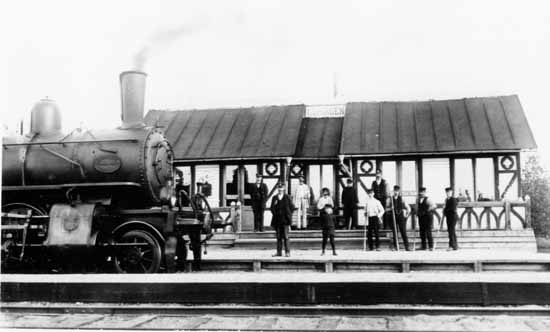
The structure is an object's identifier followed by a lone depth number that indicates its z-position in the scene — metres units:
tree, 36.72
